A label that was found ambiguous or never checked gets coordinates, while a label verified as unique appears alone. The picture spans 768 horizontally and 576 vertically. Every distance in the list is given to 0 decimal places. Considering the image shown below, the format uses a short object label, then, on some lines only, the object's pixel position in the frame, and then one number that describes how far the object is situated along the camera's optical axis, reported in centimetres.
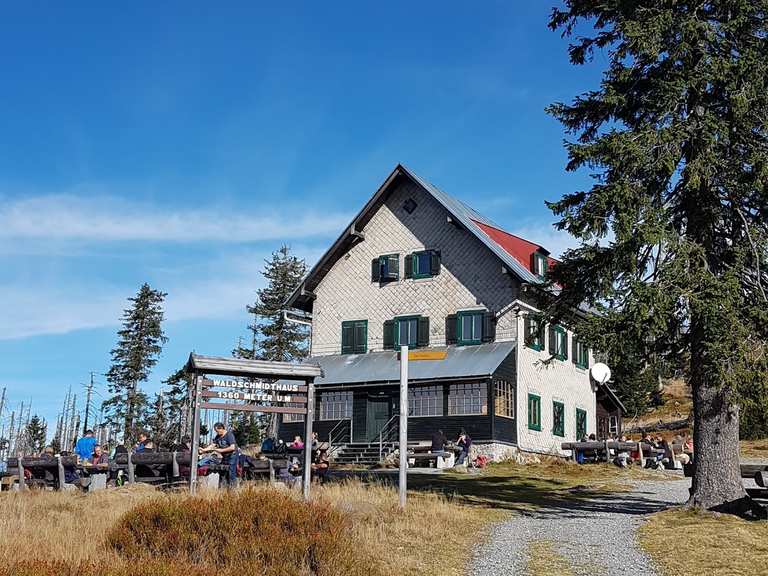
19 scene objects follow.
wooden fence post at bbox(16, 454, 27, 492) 2077
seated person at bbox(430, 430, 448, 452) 3148
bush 1012
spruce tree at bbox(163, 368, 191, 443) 6562
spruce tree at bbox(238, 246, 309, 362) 6219
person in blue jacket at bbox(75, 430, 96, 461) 2275
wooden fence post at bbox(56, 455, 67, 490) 2044
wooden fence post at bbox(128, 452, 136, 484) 1959
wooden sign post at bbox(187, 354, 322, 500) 1706
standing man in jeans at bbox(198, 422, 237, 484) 1800
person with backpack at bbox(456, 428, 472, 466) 3053
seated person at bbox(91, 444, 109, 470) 2101
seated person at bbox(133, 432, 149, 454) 2394
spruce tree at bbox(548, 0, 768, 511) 1577
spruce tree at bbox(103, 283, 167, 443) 6438
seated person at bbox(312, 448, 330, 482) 2091
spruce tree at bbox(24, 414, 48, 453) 9156
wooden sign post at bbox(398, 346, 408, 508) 1633
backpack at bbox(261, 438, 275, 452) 2961
